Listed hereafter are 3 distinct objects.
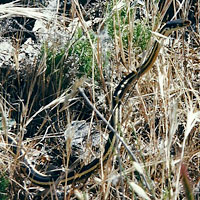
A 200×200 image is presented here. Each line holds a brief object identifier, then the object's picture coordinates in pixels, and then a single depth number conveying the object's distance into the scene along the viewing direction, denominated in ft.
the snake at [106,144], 12.01
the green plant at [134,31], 15.30
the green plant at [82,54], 14.93
